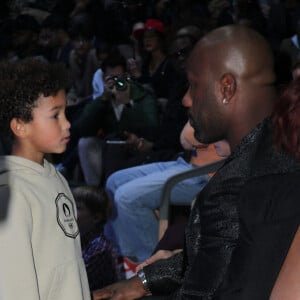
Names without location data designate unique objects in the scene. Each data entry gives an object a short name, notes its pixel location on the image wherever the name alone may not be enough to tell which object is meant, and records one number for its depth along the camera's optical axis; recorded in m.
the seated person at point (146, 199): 4.93
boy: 2.49
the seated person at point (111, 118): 6.06
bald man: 2.35
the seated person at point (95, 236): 3.83
